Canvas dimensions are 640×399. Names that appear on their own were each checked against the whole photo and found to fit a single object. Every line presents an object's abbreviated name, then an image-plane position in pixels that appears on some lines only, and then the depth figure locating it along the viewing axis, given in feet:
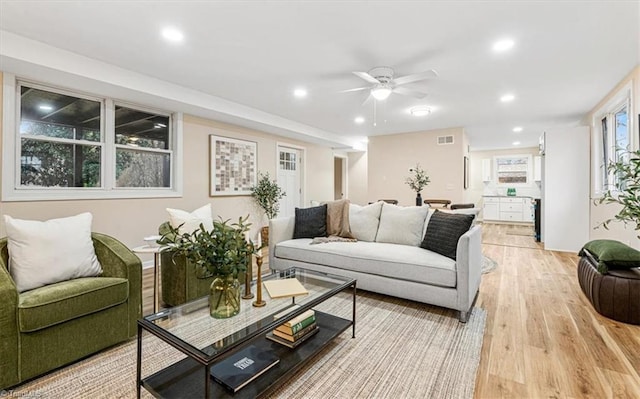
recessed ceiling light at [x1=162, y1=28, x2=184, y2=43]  8.52
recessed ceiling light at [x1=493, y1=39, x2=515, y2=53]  8.99
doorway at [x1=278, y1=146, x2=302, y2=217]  21.99
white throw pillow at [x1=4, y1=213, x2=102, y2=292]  6.35
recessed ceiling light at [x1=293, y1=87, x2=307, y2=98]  13.71
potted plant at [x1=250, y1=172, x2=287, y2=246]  19.35
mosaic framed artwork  16.90
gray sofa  8.10
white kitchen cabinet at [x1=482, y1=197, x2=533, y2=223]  27.99
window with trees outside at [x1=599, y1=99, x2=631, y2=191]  12.90
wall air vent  21.98
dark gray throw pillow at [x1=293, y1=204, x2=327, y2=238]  12.17
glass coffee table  4.49
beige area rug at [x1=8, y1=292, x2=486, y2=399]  5.38
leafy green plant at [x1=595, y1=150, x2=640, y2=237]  6.86
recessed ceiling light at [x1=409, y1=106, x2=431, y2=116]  16.18
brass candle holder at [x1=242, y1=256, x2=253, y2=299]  6.33
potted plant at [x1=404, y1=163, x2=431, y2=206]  22.54
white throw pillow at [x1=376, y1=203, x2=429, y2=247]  10.58
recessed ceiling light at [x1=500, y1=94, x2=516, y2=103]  14.20
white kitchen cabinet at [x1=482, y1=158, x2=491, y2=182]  31.63
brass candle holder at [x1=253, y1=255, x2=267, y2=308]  6.03
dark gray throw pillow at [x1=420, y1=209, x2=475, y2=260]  8.91
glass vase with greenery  5.28
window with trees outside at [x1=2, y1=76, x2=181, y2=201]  10.53
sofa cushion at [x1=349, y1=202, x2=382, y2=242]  11.62
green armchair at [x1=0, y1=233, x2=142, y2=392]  5.33
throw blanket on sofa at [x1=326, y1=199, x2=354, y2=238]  11.98
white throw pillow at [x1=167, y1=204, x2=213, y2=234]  9.38
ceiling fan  10.41
